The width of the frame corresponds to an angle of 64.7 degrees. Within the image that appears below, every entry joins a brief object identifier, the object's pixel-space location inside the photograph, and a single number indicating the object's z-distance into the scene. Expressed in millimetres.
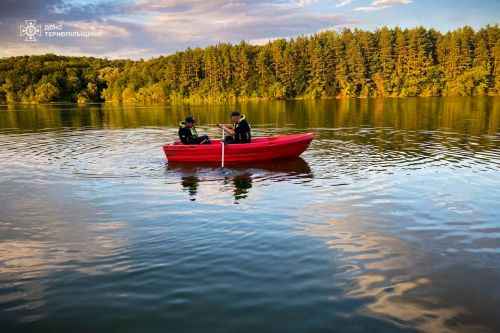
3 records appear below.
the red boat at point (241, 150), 17000
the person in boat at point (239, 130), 17547
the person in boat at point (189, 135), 17891
